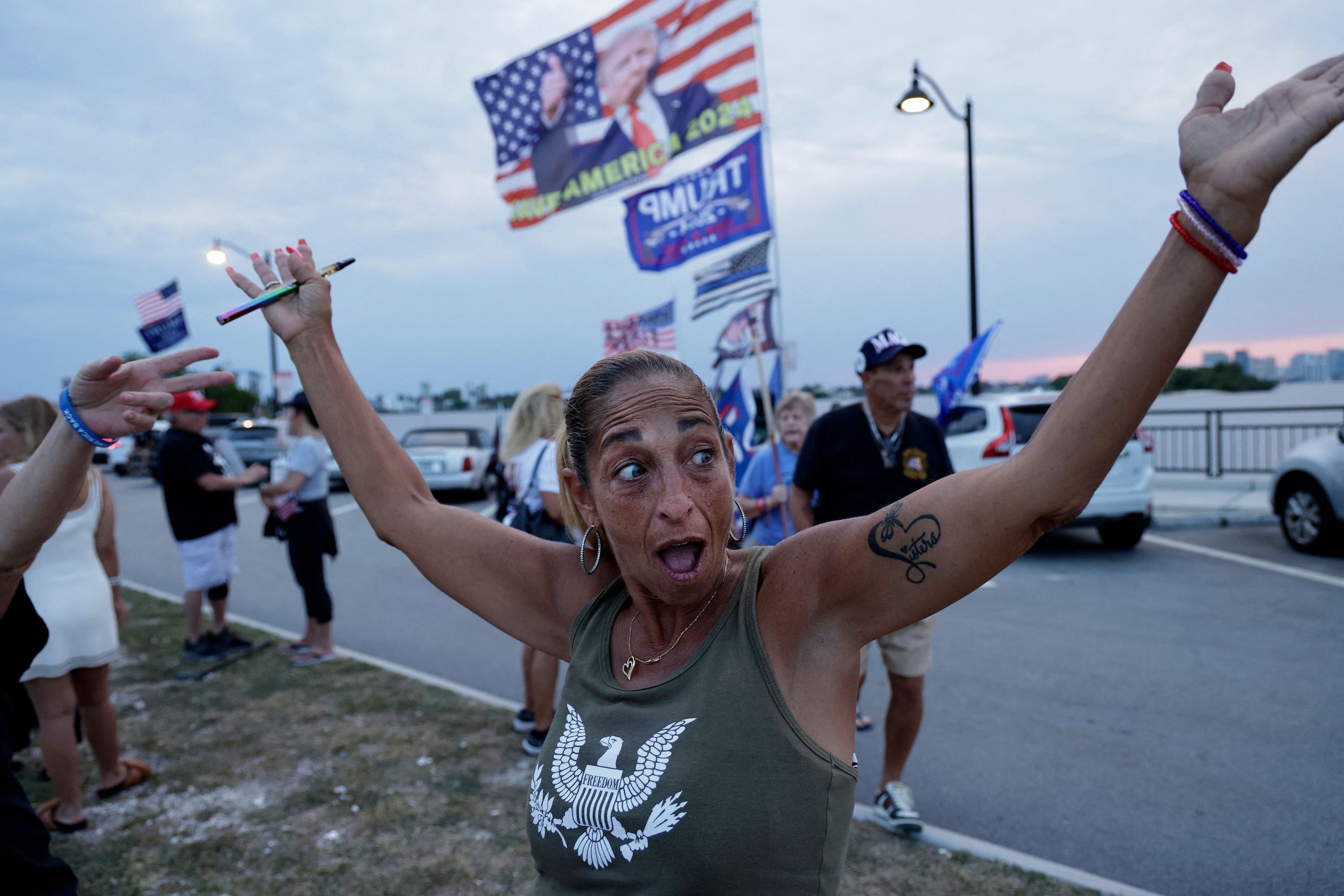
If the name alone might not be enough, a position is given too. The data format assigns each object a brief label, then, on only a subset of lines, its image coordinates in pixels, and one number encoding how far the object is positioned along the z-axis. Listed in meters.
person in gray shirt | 6.41
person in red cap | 6.34
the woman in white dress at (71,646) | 3.86
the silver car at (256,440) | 22.39
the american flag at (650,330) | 11.28
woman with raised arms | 1.23
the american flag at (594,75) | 9.02
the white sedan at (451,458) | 17.41
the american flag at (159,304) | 16.94
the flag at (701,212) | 8.59
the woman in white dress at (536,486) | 4.61
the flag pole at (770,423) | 5.42
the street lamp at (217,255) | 21.70
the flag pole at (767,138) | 8.23
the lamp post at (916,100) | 11.76
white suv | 9.73
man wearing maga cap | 4.12
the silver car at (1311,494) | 8.83
